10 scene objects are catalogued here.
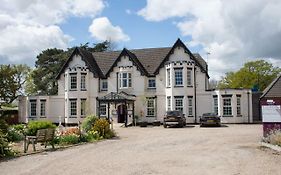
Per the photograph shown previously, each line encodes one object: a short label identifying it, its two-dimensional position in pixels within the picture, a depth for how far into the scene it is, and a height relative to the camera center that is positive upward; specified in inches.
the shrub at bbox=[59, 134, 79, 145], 537.5 -83.1
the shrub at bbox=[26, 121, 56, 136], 628.7 -63.7
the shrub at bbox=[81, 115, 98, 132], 663.4 -60.1
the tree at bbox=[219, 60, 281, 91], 1722.1 +163.3
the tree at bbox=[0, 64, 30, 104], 1058.1 +72.3
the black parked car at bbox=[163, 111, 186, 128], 952.2 -73.5
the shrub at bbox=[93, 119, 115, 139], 635.2 -70.7
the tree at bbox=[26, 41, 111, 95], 1676.5 +217.0
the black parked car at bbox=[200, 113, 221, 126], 957.1 -78.3
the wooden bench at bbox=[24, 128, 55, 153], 479.5 -70.7
